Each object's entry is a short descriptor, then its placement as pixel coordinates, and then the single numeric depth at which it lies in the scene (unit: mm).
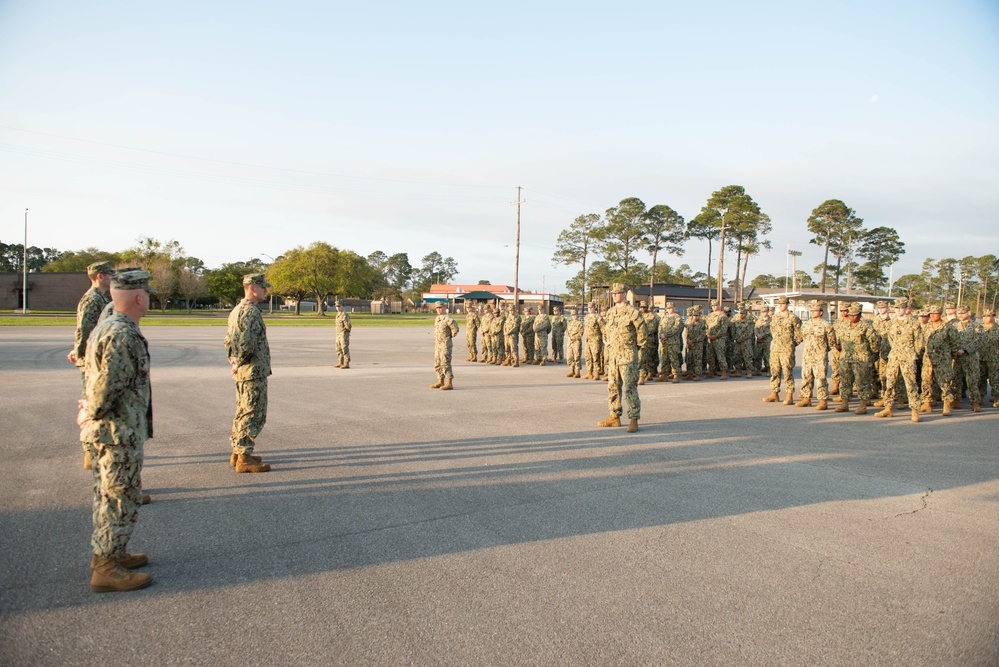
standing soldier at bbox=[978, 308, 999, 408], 11914
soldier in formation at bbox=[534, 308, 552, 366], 19578
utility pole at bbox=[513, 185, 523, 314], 48612
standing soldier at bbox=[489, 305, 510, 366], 19688
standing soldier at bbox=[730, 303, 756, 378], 16844
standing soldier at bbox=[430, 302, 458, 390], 13086
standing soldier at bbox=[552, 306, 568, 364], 20375
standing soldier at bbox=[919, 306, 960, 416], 10883
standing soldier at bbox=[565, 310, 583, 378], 17216
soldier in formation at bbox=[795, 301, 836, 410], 11117
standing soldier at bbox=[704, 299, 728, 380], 15969
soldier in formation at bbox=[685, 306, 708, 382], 16156
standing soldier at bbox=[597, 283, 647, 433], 8906
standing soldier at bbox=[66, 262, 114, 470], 6574
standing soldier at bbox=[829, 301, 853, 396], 11516
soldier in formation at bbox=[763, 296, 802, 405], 11797
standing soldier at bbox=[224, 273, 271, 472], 6348
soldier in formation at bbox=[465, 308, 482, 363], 20969
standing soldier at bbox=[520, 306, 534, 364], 20125
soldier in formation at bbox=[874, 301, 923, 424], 10220
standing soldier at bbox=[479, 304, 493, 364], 20062
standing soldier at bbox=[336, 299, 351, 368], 17000
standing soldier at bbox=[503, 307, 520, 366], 19172
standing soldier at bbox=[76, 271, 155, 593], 3738
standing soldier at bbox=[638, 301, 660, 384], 15401
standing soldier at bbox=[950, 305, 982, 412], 11375
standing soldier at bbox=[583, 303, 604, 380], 15805
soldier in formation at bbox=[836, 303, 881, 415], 11164
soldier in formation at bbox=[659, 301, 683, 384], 15484
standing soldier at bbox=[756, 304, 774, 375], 16453
